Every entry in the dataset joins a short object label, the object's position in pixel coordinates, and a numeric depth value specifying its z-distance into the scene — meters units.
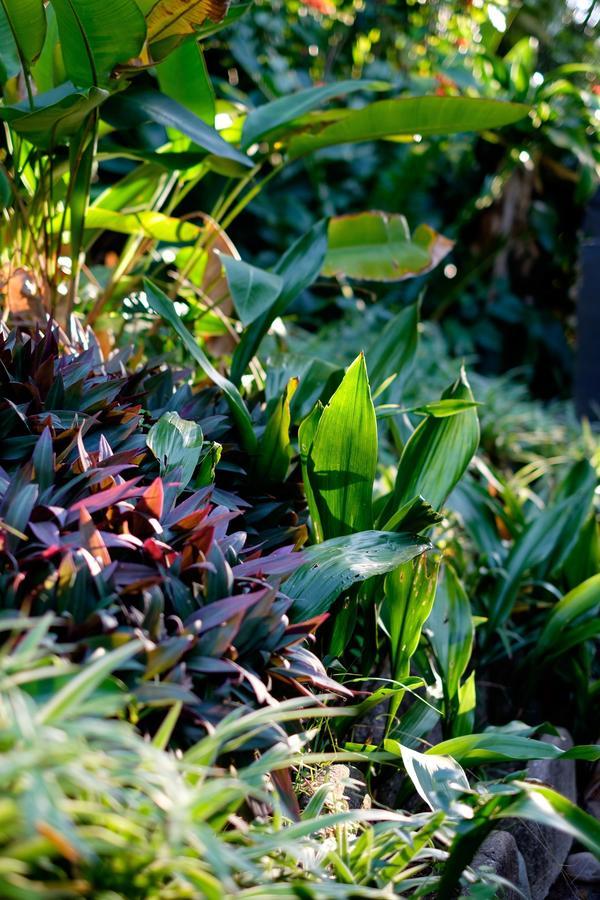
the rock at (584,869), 1.63
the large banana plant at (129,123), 1.67
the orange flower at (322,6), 4.26
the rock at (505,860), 1.37
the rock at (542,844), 1.55
